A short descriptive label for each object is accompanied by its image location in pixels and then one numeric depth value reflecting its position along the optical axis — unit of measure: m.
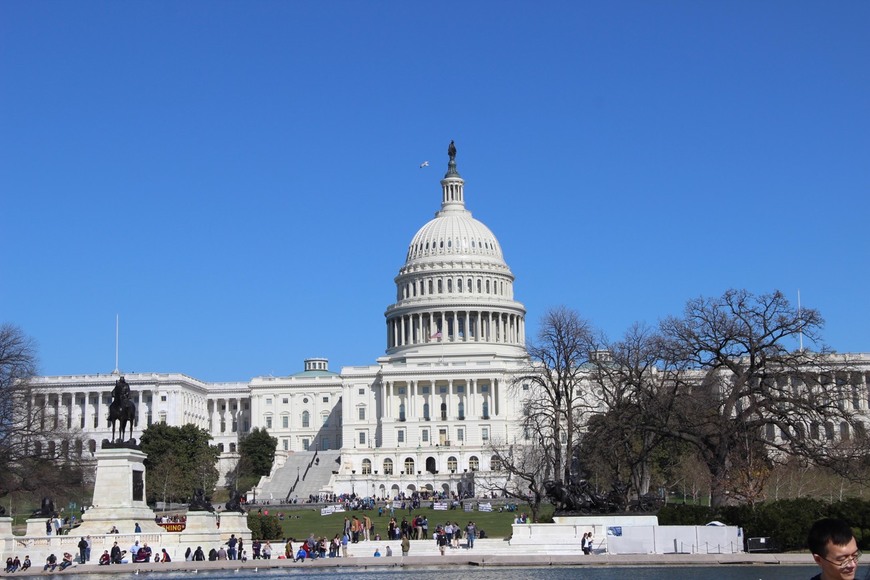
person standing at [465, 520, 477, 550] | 54.11
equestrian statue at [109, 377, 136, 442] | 53.16
